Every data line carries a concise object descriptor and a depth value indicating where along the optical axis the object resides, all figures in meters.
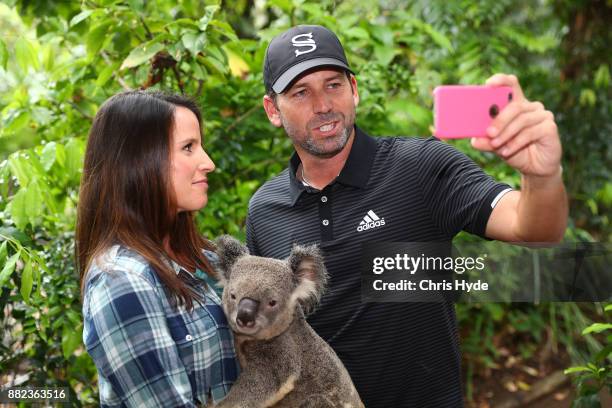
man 1.90
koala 1.61
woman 1.43
